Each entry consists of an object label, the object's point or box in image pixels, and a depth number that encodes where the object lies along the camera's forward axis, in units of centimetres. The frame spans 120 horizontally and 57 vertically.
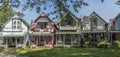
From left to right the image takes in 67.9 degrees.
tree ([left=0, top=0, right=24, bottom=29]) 661
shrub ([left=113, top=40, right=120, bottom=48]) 1567
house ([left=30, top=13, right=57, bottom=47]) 1796
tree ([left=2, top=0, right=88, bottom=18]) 645
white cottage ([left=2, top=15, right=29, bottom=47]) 1829
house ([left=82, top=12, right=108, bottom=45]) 1767
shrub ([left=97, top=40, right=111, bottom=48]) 1575
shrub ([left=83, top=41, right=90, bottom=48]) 1659
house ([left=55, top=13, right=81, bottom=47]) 1756
